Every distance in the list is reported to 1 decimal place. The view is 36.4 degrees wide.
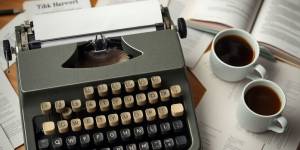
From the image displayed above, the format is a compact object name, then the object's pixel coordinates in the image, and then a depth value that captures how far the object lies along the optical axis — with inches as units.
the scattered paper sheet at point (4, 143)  33.2
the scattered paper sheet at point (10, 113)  33.6
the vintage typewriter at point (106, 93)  30.4
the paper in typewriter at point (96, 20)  32.2
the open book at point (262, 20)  36.3
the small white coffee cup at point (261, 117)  31.6
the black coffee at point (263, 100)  32.5
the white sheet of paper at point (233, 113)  33.7
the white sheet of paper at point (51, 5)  37.9
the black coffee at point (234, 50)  34.8
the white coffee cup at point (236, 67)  33.9
